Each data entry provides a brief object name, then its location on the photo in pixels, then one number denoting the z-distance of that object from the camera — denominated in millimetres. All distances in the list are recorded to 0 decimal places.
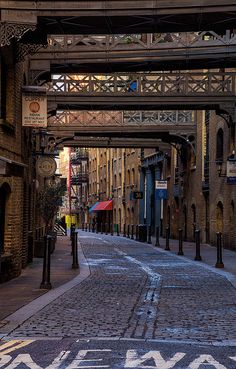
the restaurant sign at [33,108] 15531
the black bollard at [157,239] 32153
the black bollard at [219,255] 18919
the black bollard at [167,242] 28472
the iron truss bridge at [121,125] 32531
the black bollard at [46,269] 13297
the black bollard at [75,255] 18641
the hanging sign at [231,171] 21641
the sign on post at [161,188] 33750
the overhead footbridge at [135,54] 18672
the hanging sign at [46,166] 21573
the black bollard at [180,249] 25008
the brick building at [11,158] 14320
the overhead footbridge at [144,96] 24312
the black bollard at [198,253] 22062
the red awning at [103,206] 62625
